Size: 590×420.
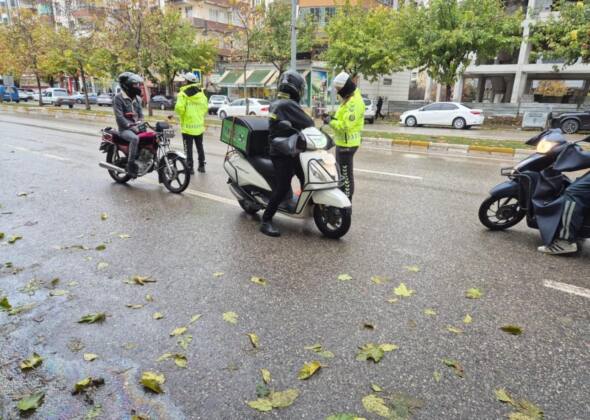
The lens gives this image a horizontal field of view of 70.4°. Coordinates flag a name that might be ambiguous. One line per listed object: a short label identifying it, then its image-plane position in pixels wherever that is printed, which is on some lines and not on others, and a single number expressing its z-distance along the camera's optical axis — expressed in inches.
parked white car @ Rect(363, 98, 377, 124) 987.3
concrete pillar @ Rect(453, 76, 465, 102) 1519.2
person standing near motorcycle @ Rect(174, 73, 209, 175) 320.5
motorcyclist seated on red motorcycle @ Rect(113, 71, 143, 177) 268.8
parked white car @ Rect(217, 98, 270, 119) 1064.8
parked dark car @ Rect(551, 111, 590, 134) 754.8
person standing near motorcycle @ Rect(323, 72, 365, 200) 209.5
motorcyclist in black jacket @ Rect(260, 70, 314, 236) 174.6
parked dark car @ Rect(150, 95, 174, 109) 1571.4
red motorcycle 272.8
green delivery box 203.2
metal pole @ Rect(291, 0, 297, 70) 653.9
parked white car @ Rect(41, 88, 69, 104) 1609.3
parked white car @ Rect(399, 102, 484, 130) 871.1
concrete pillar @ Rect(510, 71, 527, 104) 1355.8
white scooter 179.2
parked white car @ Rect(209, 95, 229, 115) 1304.1
